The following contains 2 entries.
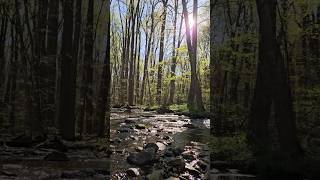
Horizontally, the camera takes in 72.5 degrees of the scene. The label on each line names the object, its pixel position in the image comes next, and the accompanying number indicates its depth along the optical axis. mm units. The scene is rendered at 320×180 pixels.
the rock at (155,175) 2412
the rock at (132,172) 2503
